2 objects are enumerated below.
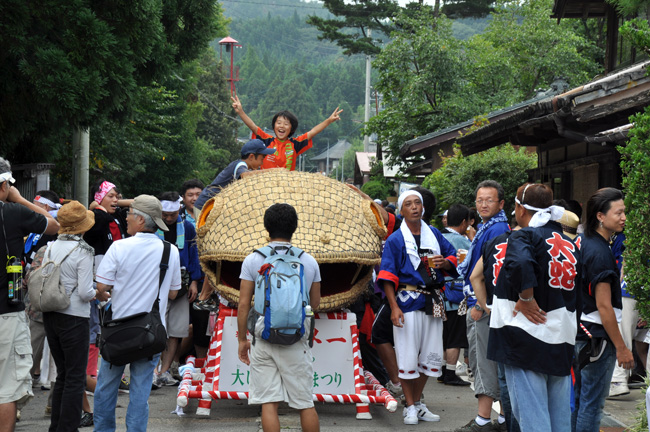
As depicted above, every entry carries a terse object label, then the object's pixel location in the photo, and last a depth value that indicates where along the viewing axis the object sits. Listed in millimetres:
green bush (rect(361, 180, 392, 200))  37625
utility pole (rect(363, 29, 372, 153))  42812
